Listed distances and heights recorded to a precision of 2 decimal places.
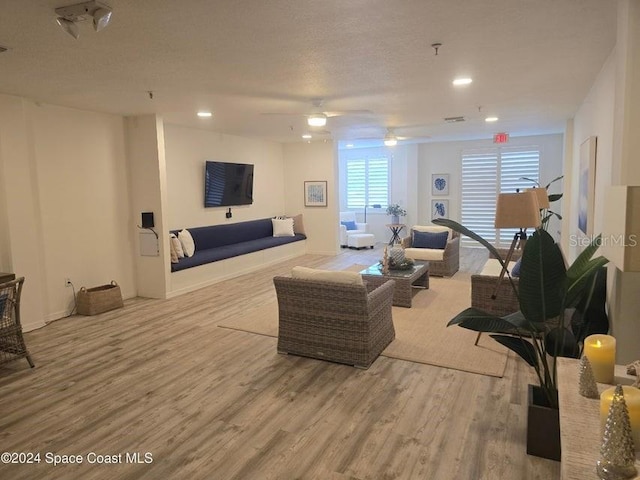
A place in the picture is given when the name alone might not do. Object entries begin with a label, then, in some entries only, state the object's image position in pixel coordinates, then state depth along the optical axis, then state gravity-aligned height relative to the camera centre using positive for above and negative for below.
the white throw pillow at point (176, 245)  6.42 -0.63
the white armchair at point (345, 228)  10.59 -0.72
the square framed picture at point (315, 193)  9.43 +0.19
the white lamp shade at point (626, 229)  1.52 -0.13
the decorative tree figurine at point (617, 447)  1.22 -0.74
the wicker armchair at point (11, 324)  3.50 -0.99
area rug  3.77 -1.43
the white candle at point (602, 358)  1.81 -0.71
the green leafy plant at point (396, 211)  10.80 -0.29
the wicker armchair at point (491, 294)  4.57 -1.09
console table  1.29 -0.83
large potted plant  2.16 -0.62
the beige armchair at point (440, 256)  7.00 -0.96
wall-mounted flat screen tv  7.54 +0.37
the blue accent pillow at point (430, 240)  7.29 -0.72
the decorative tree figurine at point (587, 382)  1.70 -0.76
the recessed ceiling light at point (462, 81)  4.12 +1.18
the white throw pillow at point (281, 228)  9.27 -0.57
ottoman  10.34 -0.99
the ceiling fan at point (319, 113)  4.92 +1.17
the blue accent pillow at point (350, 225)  10.90 -0.63
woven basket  5.29 -1.21
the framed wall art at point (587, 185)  4.03 +0.11
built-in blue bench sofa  6.79 -0.75
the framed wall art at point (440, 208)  10.58 -0.23
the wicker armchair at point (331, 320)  3.56 -1.06
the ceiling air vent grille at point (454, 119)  6.52 +1.26
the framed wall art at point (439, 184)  10.51 +0.37
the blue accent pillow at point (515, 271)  4.66 -0.84
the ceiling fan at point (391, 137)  7.25 +1.11
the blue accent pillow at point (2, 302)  3.50 -0.79
